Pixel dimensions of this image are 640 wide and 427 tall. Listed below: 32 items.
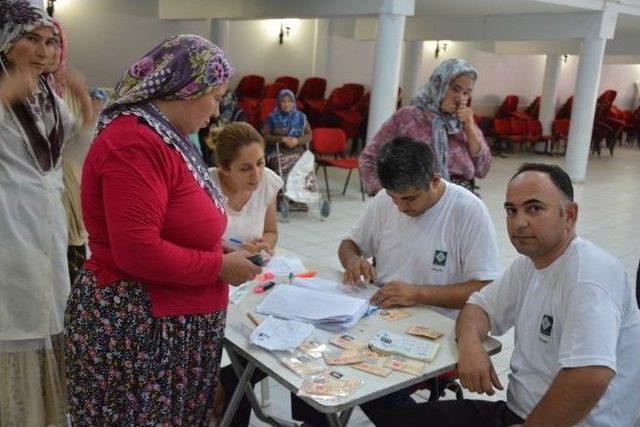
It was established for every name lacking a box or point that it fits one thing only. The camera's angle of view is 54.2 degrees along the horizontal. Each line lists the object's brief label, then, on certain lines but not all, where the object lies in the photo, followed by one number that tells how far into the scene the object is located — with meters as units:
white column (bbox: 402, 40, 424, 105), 13.07
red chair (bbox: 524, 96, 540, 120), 15.45
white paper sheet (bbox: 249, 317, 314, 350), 1.76
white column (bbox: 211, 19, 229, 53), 10.68
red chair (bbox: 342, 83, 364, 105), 12.27
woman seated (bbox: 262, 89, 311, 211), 6.89
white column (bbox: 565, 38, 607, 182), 9.48
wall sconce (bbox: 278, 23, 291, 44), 12.43
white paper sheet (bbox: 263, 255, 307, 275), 2.45
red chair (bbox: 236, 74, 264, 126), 11.56
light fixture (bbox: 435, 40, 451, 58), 14.34
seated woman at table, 2.59
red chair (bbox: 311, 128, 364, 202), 7.62
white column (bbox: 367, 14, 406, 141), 7.50
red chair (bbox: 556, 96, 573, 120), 15.62
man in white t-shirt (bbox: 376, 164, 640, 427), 1.51
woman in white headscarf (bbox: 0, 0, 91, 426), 2.10
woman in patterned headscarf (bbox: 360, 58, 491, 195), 3.25
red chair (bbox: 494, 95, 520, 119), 14.86
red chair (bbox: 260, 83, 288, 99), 11.25
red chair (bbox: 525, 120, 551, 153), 13.68
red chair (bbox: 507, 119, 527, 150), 13.63
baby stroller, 6.71
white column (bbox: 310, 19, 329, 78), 12.75
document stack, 1.94
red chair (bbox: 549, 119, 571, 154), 14.13
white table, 1.57
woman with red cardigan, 1.47
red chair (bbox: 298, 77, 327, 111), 12.09
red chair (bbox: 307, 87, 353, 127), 11.75
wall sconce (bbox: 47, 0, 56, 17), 9.69
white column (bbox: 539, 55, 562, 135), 14.07
